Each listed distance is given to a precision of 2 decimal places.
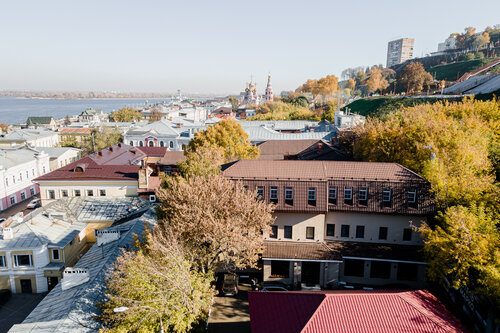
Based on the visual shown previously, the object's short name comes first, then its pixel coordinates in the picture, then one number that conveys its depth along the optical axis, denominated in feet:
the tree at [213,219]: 65.26
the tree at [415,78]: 284.00
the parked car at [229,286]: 81.82
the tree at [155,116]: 408.46
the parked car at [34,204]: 157.28
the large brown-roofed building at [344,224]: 83.82
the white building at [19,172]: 162.50
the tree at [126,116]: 431.84
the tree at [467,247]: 55.21
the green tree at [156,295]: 50.57
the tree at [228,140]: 130.72
